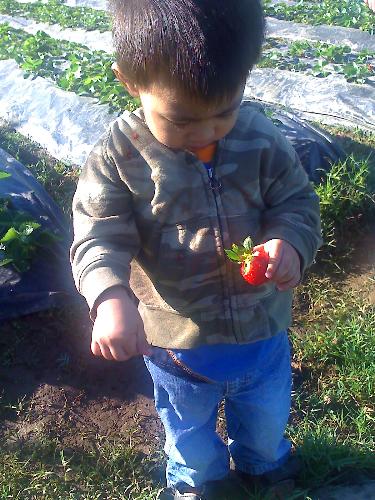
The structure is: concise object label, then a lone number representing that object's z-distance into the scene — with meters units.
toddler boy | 1.36
